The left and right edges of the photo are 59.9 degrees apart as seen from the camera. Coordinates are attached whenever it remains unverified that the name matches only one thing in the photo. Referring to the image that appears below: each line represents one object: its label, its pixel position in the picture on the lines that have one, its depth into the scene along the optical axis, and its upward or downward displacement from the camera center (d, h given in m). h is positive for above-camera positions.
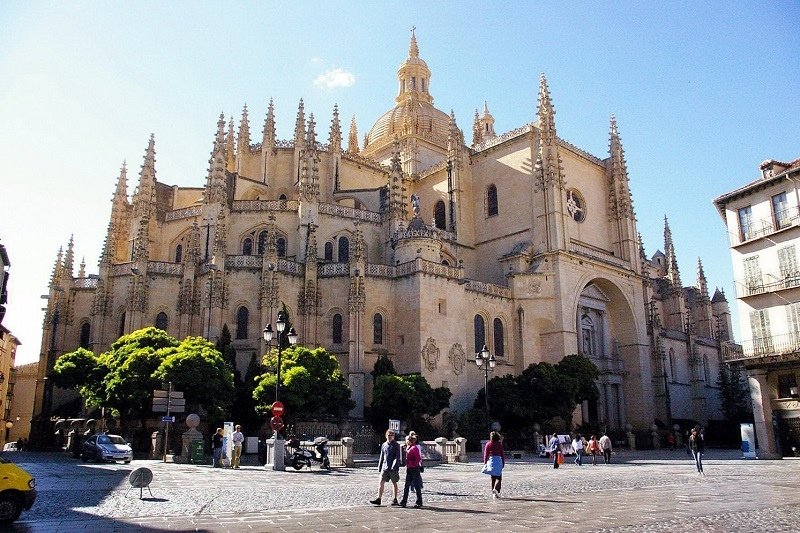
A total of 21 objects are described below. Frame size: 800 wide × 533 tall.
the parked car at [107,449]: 25.53 -0.62
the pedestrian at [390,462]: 12.27 -0.57
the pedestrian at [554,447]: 24.16 -0.66
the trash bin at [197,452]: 24.61 -0.73
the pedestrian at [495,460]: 13.42 -0.60
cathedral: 38.19 +9.67
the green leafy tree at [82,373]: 32.38 +2.77
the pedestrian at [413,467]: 12.03 -0.66
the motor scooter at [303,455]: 22.30 -0.79
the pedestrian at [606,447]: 28.83 -0.81
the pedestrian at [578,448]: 26.86 -0.80
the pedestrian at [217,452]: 23.08 -0.71
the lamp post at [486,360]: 27.86 +2.74
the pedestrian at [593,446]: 28.61 -0.80
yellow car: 10.03 -0.85
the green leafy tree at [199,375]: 28.89 +2.32
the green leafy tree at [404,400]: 33.72 +1.37
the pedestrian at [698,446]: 20.08 -0.56
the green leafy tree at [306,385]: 30.75 +2.00
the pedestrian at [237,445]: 22.09 -0.45
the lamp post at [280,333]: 21.73 +3.06
